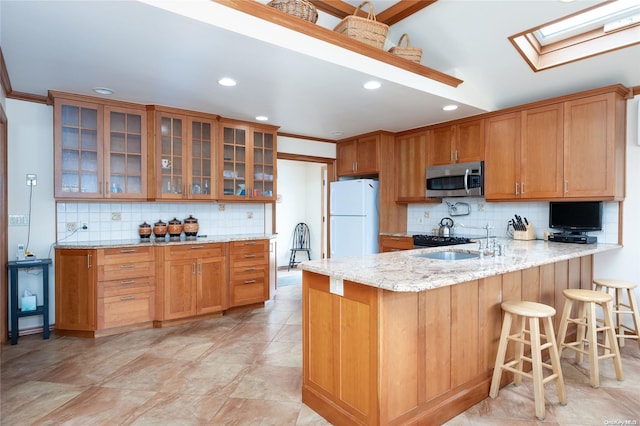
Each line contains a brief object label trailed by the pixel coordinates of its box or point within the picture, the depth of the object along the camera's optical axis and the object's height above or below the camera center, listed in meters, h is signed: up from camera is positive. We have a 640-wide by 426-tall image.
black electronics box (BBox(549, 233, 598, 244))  3.31 -0.28
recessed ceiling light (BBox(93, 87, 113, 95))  3.19 +1.10
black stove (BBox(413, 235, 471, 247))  4.12 -0.37
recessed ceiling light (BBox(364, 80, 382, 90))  2.95 +1.07
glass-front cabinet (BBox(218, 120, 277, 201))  4.28 +0.61
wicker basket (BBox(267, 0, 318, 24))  2.33 +1.36
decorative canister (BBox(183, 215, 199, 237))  4.17 -0.21
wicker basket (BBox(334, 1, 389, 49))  2.66 +1.39
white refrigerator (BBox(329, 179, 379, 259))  4.86 -0.12
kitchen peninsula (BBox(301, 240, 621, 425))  1.75 -0.70
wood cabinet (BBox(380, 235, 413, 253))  4.57 -0.45
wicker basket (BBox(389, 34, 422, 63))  3.04 +1.37
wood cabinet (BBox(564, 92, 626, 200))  3.12 +0.58
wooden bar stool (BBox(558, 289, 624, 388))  2.39 -0.84
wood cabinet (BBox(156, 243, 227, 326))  3.60 -0.77
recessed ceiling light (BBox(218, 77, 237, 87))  2.92 +1.08
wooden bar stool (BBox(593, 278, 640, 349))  2.80 -0.78
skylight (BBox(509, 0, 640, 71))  2.81 +1.52
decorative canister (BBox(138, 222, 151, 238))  3.88 -0.23
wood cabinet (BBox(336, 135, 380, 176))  5.01 +0.80
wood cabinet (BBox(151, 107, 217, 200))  3.79 +0.61
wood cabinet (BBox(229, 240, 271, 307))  4.06 -0.75
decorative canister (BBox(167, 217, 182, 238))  4.05 -0.22
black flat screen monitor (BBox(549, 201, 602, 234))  3.37 -0.06
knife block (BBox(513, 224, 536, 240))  3.77 -0.26
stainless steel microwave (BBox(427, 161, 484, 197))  4.11 +0.36
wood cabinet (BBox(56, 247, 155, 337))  3.30 -0.78
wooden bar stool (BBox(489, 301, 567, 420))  2.04 -0.86
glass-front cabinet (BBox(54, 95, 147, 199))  3.38 +0.59
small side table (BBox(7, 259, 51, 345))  3.13 -0.76
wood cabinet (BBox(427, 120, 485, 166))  4.12 +0.82
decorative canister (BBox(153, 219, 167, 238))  3.93 -0.22
